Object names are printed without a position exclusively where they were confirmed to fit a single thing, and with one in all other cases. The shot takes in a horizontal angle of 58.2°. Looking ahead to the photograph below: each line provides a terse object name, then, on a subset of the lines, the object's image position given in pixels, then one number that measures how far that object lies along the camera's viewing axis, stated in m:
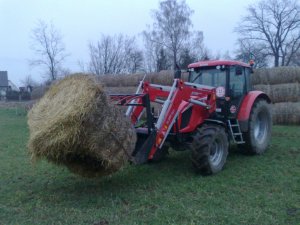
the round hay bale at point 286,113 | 10.59
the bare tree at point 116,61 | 34.83
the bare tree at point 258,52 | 33.44
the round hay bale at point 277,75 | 11.18
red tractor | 4.61
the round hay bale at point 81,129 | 3.69
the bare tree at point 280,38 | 33.91
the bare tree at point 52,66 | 31.17
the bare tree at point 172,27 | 31.51
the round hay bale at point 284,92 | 10.95
